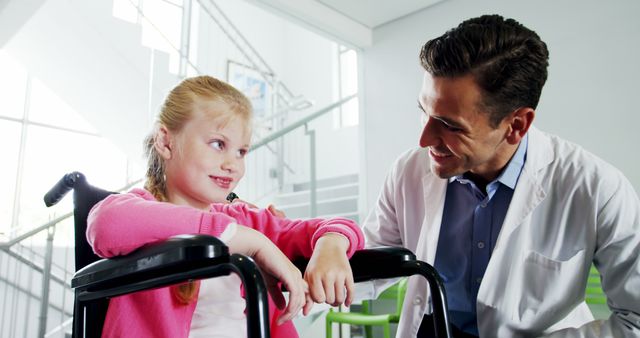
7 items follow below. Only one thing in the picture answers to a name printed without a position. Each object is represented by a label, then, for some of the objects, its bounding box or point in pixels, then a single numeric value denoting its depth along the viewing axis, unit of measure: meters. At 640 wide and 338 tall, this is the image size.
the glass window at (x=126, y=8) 4.37
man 1.09
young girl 0.64
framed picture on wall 6.41
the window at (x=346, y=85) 6.60
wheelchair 0.49
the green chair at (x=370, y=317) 2.39
